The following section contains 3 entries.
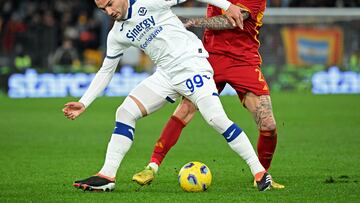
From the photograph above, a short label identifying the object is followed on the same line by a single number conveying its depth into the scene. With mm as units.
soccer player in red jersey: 19391
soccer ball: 17875
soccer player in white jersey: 17578
